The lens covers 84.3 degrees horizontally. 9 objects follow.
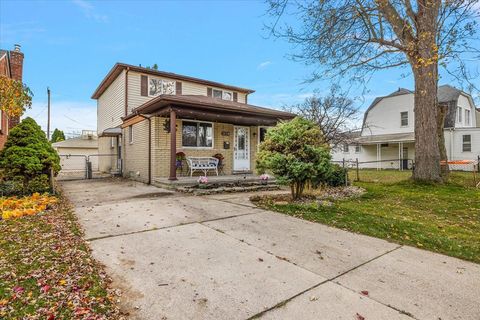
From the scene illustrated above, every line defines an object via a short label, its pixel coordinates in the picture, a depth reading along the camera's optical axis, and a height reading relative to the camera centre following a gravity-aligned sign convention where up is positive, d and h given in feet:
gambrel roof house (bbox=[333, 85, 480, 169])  68.80 +8.83
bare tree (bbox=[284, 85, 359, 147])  55.77 +10.23
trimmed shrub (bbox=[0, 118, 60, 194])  25.44 +0.32
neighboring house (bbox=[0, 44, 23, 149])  41.05 +15.28
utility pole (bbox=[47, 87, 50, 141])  77.66 +11.50
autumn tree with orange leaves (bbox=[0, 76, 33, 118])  18.15 +4.64
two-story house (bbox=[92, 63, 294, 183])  35.60 +5.93
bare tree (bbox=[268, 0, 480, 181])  22.54 +12.66
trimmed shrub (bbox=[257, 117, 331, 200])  21.67 +0.64
